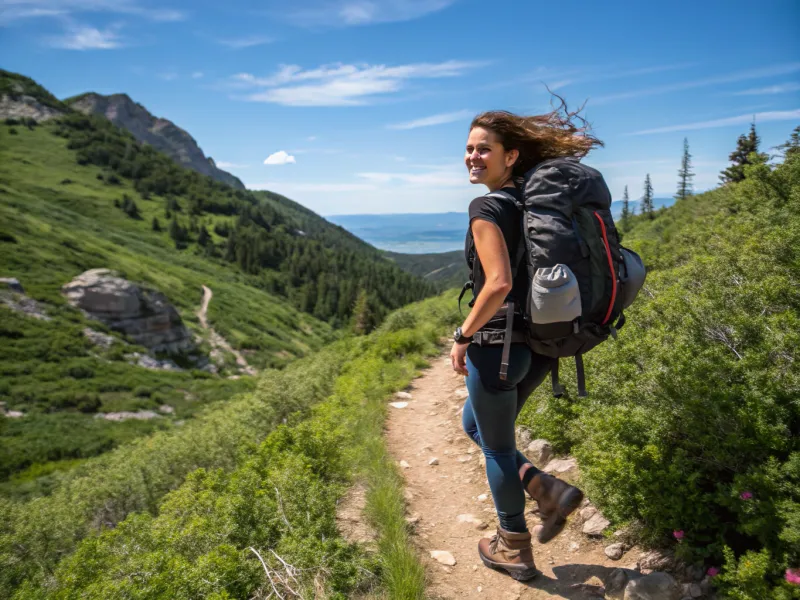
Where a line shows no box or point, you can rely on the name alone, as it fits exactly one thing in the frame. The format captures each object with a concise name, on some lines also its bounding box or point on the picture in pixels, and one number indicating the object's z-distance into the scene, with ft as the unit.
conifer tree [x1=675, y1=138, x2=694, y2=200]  198.48
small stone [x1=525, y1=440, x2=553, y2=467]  14.97
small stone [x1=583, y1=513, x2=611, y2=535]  11.04
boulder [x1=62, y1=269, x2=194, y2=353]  204.85
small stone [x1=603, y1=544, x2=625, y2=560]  10.16
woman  8.12
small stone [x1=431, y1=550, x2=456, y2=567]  11.62
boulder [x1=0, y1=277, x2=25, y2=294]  182.65
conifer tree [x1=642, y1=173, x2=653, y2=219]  222.69
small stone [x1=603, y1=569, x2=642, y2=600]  9.08
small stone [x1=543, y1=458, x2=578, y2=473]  13.48
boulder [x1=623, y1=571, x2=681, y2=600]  8.38
